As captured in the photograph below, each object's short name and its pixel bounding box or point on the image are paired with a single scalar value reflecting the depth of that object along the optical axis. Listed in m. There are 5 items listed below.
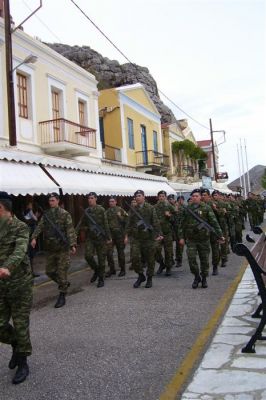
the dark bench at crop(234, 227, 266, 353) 4.40
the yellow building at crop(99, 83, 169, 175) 26.03
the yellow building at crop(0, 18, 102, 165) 15.46
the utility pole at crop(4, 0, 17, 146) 11.98
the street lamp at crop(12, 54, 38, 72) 12.75
